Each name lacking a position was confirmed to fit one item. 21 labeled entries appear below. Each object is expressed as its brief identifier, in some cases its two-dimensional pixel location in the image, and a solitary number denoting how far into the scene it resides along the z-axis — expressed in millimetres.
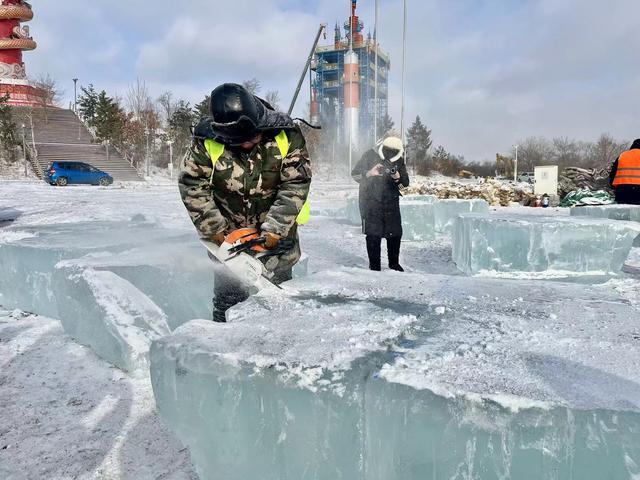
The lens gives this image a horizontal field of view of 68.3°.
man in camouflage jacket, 2291
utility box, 12438
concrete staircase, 26219
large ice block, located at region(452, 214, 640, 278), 4305
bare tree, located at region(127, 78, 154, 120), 34241
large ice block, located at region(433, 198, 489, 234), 8242
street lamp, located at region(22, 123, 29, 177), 23786
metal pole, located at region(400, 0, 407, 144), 20506
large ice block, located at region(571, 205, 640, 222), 5898
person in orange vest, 5746
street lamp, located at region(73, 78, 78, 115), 35800
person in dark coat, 4477
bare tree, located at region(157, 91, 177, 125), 40000
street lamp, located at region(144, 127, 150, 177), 28125
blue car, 19641
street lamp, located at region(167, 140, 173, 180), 27906
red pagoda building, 30625
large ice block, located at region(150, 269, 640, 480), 1129
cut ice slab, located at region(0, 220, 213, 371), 2674
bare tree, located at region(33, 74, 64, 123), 31562
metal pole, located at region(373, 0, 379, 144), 22603
